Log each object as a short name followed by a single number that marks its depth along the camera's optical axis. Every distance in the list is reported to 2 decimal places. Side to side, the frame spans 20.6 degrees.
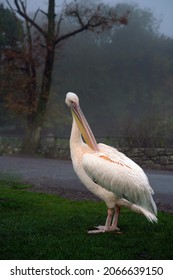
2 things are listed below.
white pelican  4.32
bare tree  14.29
